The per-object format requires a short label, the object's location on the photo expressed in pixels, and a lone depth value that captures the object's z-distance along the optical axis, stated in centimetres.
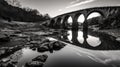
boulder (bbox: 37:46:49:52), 567
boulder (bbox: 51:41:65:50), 635
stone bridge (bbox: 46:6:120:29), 2527
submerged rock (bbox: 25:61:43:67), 351
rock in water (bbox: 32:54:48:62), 412
